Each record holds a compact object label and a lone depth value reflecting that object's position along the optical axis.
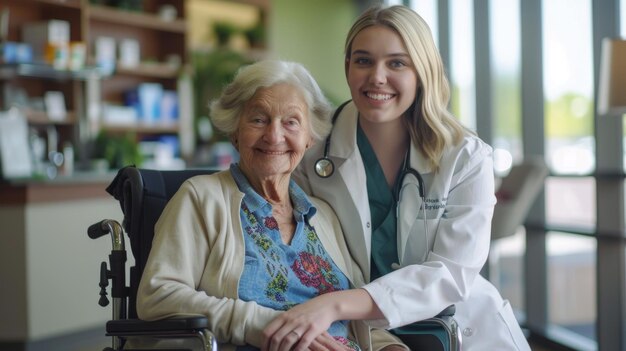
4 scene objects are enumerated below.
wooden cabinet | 5.79
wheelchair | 2.04
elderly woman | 1.84
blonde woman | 2.06
